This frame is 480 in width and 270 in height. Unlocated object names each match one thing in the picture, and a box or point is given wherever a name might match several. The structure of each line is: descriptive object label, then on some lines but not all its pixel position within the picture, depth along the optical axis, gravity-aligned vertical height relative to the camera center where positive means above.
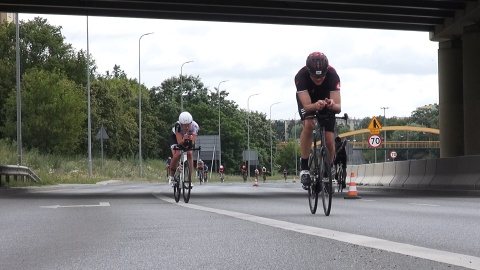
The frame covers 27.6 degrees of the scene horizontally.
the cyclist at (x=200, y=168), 58.37 +0.10
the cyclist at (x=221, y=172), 76.07 -0.19
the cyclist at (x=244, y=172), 81.51 -0.22
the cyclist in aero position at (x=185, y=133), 17.28 +0.66
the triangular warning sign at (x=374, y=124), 38.16 +1.73
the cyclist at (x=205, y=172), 65.69 -0.19
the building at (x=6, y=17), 102.62 +17.00
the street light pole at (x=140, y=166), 70.88 +0.27
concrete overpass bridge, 30.34 +5.18
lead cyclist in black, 12.07 +0.95
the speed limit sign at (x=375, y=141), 38.97 +1.10
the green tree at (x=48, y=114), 68.31 +4.03
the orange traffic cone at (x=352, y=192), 21.23 -0.51
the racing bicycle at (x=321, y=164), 12.23 +0.06
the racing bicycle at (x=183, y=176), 17.77 -0.11
